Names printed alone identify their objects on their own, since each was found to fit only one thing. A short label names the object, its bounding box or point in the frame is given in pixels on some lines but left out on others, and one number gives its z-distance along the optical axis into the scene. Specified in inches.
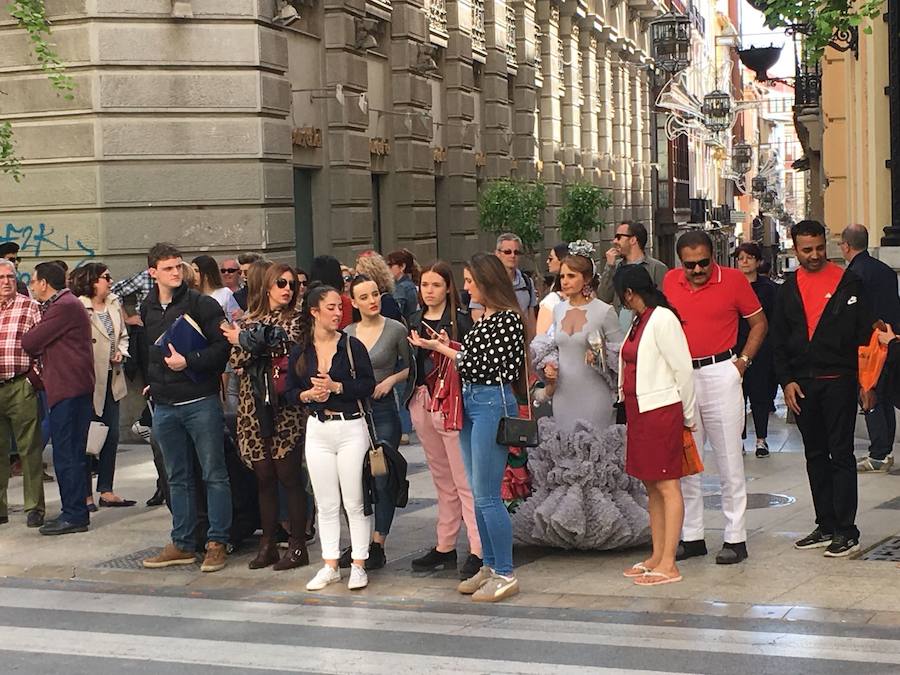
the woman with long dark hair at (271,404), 383.9
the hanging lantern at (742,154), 2942.9
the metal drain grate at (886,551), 381.1
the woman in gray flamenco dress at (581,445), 384.8
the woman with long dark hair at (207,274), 474.0
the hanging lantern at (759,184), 3073.3
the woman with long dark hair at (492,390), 350.6
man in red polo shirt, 380.8
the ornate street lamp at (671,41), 1483.8
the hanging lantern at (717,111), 1747.0
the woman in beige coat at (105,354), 510.3
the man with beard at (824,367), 378.9
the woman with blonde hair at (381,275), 513.7
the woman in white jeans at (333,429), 369.7
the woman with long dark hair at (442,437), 376.5
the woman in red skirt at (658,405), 358.6
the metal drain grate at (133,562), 405.5
